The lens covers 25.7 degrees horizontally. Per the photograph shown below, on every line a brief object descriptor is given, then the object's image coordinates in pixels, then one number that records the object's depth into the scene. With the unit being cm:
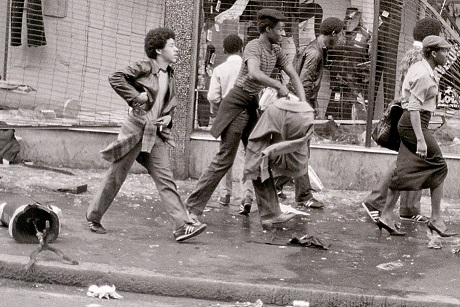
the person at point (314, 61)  1102
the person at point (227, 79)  1036
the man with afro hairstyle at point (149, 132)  845
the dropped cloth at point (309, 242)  859
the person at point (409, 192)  998
